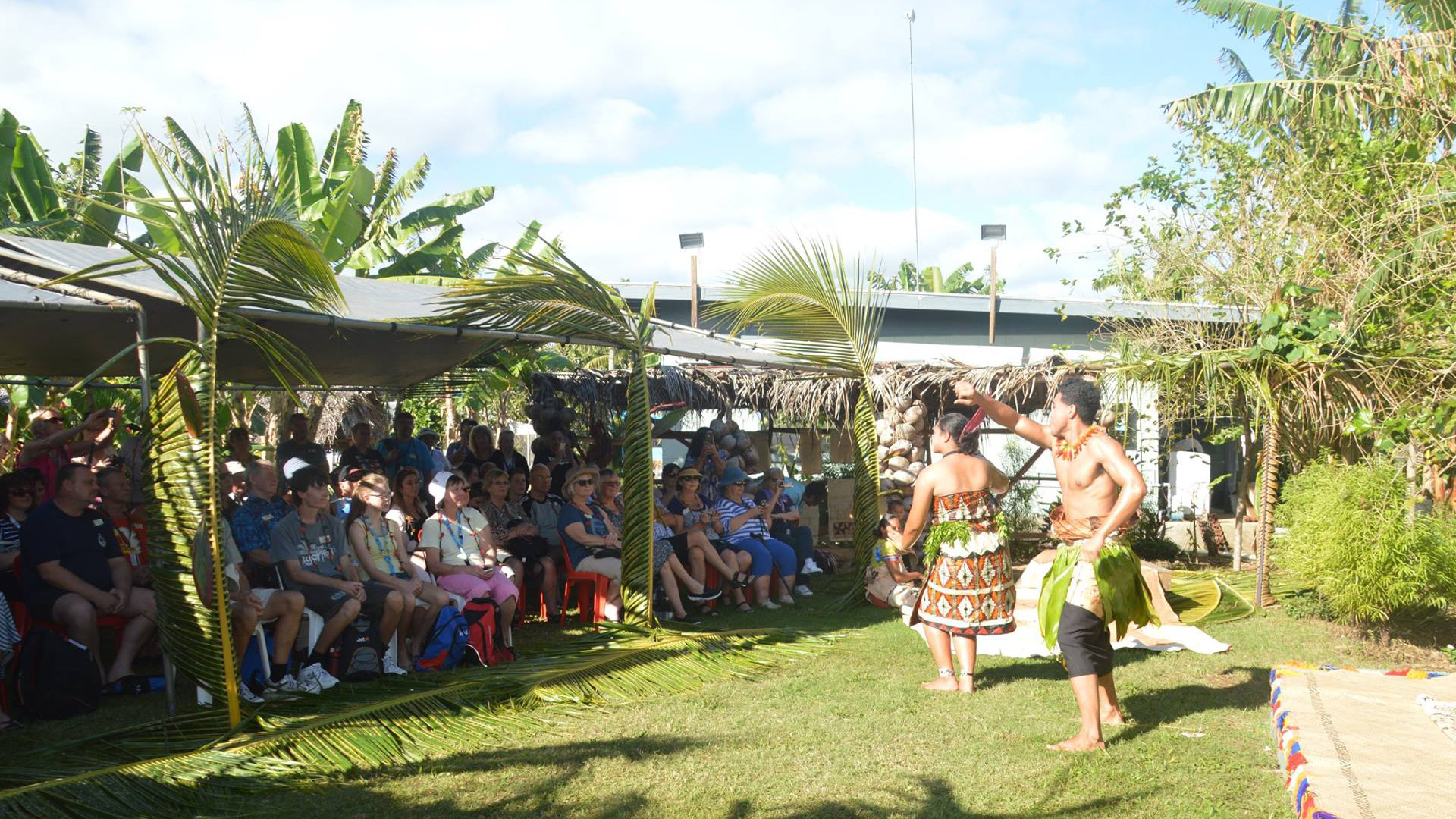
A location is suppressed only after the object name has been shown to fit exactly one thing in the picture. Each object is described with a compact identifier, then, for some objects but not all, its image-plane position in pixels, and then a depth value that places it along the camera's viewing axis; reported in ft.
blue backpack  23.22
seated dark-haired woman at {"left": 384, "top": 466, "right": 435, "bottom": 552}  26.30
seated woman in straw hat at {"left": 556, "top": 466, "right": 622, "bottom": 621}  28.63
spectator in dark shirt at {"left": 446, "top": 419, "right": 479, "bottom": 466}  42.93
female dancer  20.89
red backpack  23.79
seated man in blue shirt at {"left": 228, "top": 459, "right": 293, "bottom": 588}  22.31
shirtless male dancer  17.40
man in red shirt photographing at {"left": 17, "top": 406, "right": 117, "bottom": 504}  25.57
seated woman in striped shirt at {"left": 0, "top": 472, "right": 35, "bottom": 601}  20.65
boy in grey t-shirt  21.35
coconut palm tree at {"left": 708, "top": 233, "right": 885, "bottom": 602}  32.17
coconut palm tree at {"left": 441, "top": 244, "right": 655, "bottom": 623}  22.93
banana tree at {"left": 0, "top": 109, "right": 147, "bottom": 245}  39.86
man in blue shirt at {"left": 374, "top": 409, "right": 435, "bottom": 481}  38.65
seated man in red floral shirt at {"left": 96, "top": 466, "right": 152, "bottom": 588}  22.65
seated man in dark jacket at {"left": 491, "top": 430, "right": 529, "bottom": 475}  38.34
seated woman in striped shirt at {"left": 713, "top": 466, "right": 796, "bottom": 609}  33.27
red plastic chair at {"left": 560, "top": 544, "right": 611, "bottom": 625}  28.81
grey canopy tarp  20.70
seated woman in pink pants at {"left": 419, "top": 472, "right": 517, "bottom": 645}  24.82
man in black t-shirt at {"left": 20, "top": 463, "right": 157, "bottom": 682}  19.99
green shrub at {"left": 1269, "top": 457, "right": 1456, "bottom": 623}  25.49
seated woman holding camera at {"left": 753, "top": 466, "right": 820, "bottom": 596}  38.55
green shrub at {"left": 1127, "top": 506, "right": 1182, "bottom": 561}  43.37
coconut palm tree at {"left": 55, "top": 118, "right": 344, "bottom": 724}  17.04
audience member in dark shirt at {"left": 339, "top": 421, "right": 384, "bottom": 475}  33.94
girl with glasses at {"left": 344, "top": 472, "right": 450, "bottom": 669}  22.91
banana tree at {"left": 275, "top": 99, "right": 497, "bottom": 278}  41.55
